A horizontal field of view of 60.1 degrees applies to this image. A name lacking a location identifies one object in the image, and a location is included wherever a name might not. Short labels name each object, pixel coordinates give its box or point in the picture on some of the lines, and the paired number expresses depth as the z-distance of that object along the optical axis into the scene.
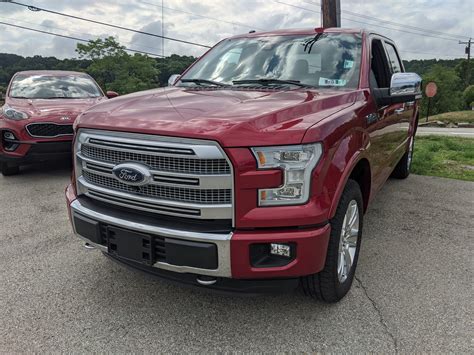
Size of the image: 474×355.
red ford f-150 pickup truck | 2.15
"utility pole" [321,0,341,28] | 9.52
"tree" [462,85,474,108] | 68.38
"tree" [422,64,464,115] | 67.69
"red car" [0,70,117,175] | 5.98
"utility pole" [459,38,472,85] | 60.02
